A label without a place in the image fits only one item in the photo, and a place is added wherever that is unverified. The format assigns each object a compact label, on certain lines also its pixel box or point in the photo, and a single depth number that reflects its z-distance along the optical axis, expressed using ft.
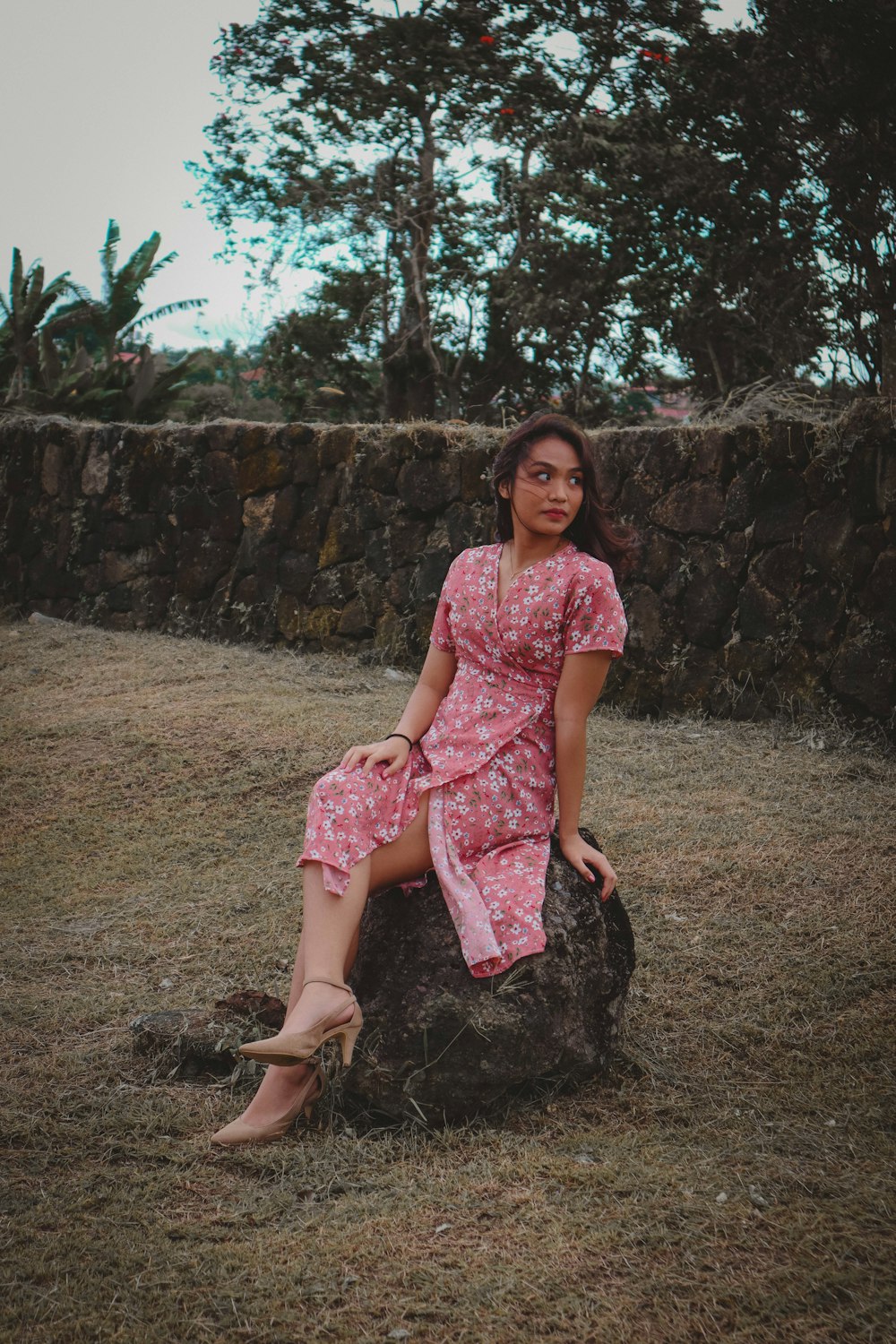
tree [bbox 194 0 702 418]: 35.94
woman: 7.69
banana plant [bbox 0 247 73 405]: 35.65
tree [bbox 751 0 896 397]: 26.16
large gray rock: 7.80
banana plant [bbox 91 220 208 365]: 37.19
